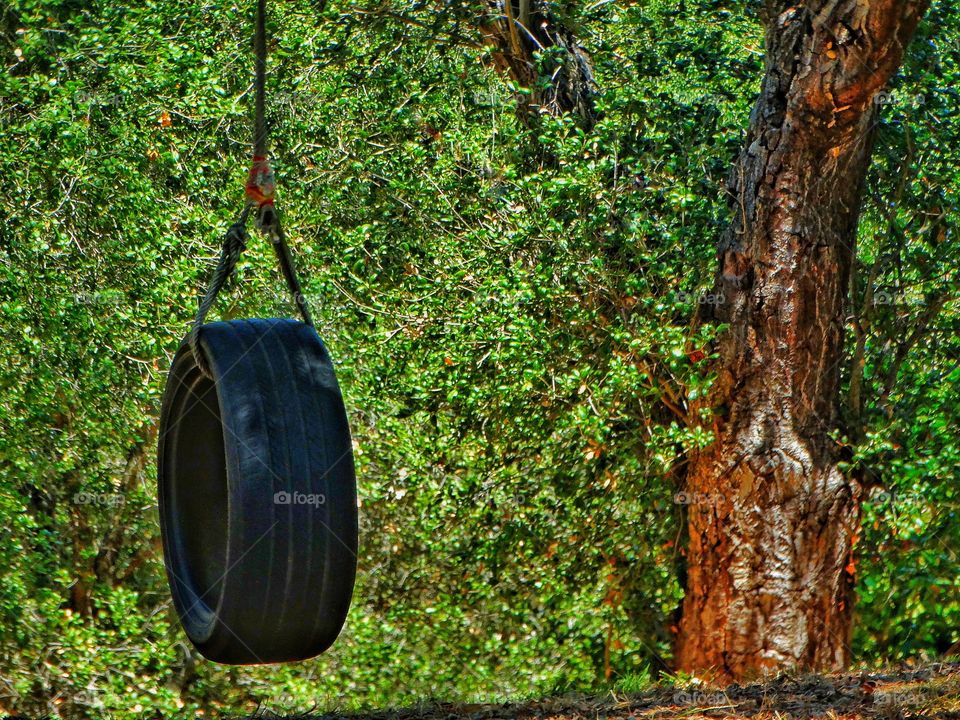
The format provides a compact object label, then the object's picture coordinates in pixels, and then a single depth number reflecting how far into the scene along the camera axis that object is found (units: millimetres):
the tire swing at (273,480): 7543
